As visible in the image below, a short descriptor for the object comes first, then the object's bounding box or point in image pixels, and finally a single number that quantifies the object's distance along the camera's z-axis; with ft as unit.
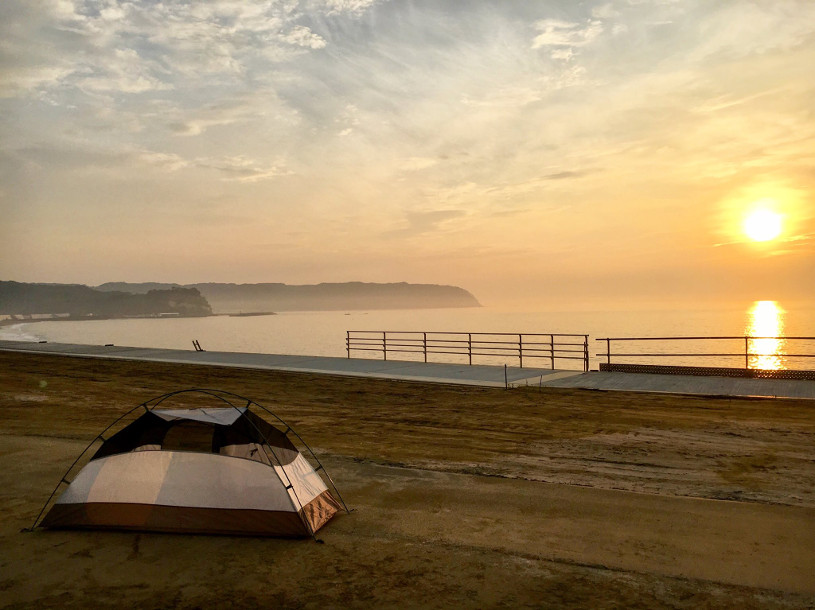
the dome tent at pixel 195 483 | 24.62
